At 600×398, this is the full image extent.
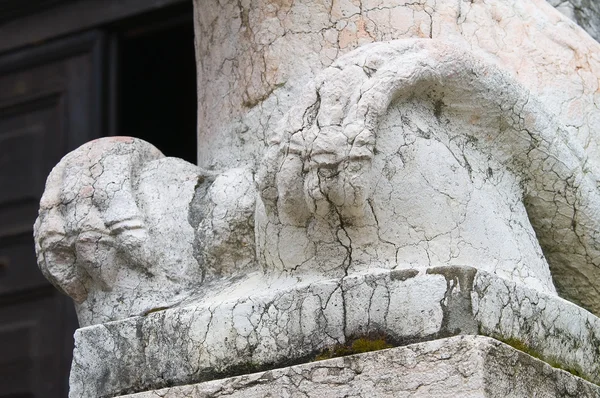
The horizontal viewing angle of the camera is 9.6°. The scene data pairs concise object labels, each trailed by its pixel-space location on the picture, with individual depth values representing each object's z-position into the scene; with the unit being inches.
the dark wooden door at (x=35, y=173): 168.6
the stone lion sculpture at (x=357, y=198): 126.8
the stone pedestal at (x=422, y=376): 123.9
